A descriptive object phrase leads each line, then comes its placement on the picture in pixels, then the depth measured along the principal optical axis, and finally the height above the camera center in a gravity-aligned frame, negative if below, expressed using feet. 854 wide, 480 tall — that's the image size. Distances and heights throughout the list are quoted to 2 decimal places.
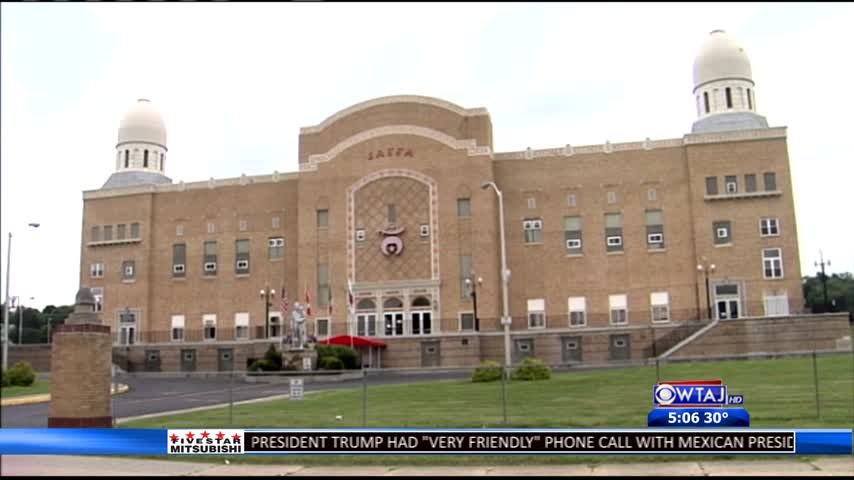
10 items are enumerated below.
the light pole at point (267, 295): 204.24 +13.76
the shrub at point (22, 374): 118.18 -2.91
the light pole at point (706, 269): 187.11 +15.53
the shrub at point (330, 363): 146.10 -3.04
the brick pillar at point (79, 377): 59.47 -1.76
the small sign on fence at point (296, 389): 89.61 -4.63
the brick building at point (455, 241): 187.42 +25.74
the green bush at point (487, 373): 109.70 -4.19
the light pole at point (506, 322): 132.69 +3.30
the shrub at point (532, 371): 108.88 -4.06
